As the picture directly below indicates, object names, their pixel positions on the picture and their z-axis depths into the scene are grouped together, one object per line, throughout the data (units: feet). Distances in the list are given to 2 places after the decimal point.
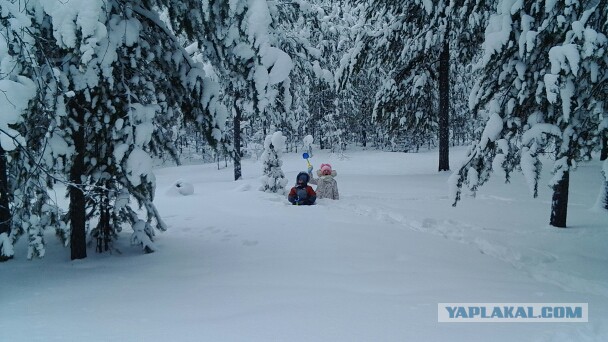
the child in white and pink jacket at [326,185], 31.94
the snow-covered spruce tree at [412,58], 37.93
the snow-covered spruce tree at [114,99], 10.81
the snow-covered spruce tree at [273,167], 36.27
